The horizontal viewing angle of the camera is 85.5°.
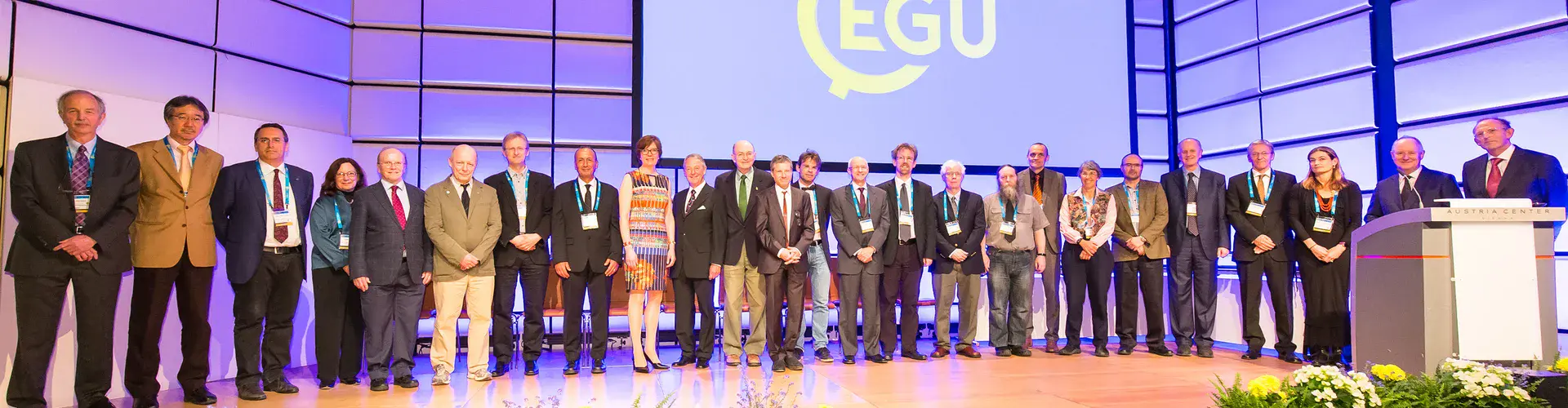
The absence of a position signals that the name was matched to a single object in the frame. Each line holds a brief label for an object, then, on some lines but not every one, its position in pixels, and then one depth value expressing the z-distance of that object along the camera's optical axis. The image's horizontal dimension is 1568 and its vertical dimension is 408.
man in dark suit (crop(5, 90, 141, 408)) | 3.54
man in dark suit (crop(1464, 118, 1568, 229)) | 4.36
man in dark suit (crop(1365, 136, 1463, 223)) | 4.71
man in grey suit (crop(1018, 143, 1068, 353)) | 5.76
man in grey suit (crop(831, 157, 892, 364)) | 5.20
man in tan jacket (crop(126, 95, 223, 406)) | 3.87
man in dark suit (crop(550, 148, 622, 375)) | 4.71
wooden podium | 3.12
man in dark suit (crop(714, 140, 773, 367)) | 5.03
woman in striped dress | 4.77
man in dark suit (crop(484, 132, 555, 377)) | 4.69
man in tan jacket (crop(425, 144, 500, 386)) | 4.48
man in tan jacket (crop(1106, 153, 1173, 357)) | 5.66
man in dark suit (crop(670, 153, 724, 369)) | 4.90
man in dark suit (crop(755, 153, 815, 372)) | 5.00
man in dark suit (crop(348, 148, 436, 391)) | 4.35
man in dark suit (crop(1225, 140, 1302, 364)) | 5.34
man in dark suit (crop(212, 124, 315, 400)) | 4.13
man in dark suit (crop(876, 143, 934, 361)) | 5.31
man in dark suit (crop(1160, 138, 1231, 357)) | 5.58
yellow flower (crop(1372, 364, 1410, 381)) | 2.62
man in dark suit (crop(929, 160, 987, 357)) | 5.44
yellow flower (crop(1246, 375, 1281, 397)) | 2.25
